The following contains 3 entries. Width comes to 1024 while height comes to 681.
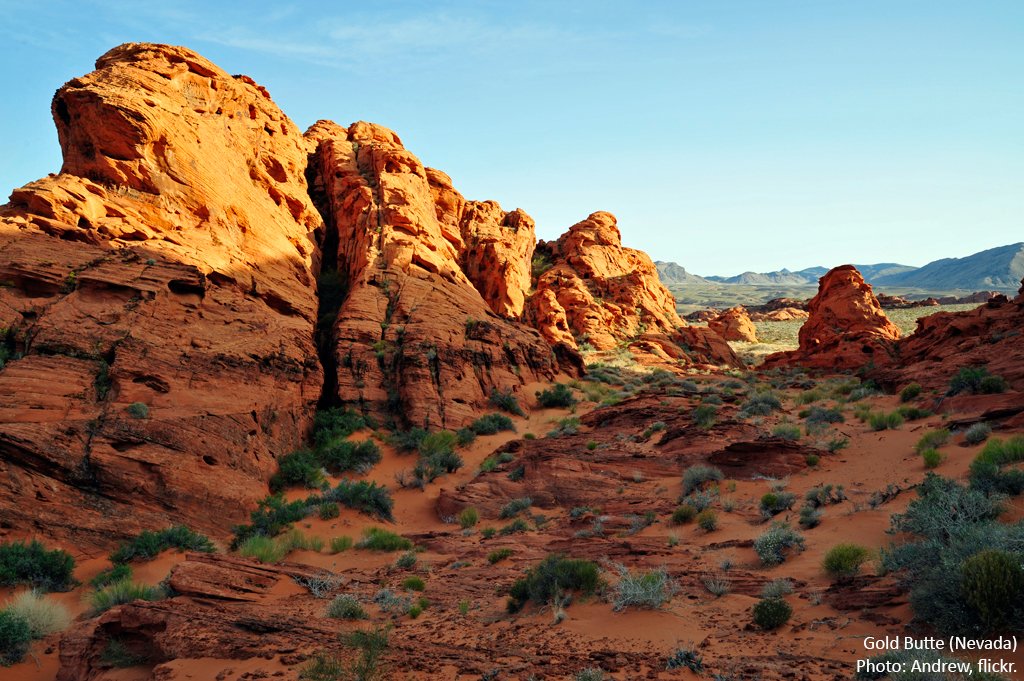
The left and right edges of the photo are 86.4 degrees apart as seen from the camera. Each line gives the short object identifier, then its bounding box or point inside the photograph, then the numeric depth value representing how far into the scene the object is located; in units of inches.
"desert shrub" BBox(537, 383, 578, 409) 1025.5
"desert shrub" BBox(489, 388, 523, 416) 966.4
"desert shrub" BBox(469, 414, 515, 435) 868.0
